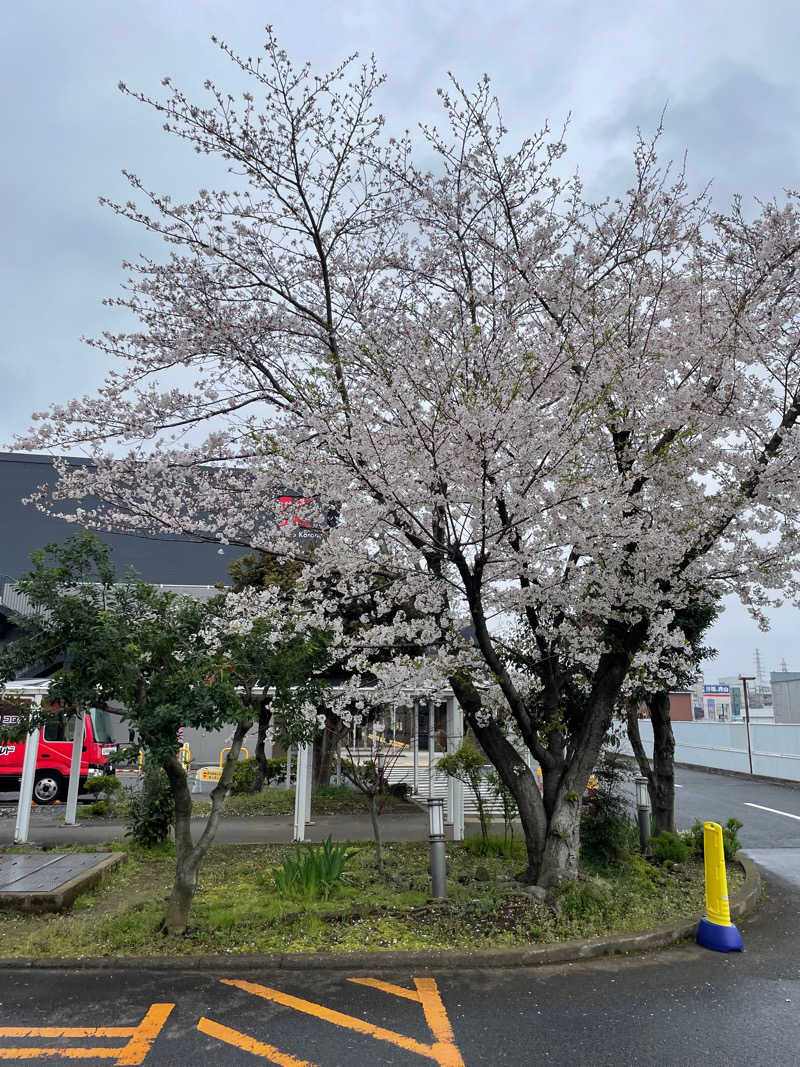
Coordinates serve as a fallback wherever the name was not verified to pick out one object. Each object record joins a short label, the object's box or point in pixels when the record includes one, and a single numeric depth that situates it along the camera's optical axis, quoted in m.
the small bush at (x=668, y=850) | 8.04
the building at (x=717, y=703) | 48.88
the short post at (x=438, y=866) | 6.28
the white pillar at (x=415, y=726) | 12.03
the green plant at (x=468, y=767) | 8.80
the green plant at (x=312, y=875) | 6.48
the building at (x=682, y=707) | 50.56
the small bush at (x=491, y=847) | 8.70
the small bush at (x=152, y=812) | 8.86
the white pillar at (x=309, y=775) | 9.97
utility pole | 20.52
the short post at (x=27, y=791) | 9.70
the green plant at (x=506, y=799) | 8.40
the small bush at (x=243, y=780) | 15.19
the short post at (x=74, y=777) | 10.07
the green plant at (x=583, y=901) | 5.82
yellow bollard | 5.54
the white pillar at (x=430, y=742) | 11.26
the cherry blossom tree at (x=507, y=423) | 5.86
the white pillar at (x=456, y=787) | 10.15
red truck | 13.99
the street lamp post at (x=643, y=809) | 8.38
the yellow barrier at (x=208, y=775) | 16.08
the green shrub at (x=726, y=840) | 8.30
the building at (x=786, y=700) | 25.92
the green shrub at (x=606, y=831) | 7.46
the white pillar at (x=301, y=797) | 9.77
